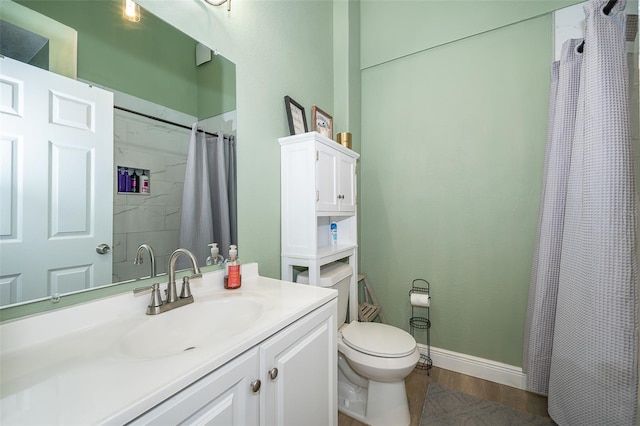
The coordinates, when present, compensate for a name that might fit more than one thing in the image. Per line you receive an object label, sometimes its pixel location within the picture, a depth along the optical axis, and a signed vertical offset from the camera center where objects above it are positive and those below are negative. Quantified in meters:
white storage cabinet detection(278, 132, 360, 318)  1.41 +0.12
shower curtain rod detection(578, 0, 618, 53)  1.17 +0.97
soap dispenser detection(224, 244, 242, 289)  1.11 -0.25
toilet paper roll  1.84 -0.62
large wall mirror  0.68 +0.35
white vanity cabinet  0.54 -0.46
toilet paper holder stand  1.97 -0.82
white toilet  1.33 -0.80
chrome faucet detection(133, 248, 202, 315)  0.85 -0.27
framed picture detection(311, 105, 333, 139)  1.77 +0.68
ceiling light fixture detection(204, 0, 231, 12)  1.10 +0.93
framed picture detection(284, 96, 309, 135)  1.52 +0.61
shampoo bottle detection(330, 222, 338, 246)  1.91 -0.14
